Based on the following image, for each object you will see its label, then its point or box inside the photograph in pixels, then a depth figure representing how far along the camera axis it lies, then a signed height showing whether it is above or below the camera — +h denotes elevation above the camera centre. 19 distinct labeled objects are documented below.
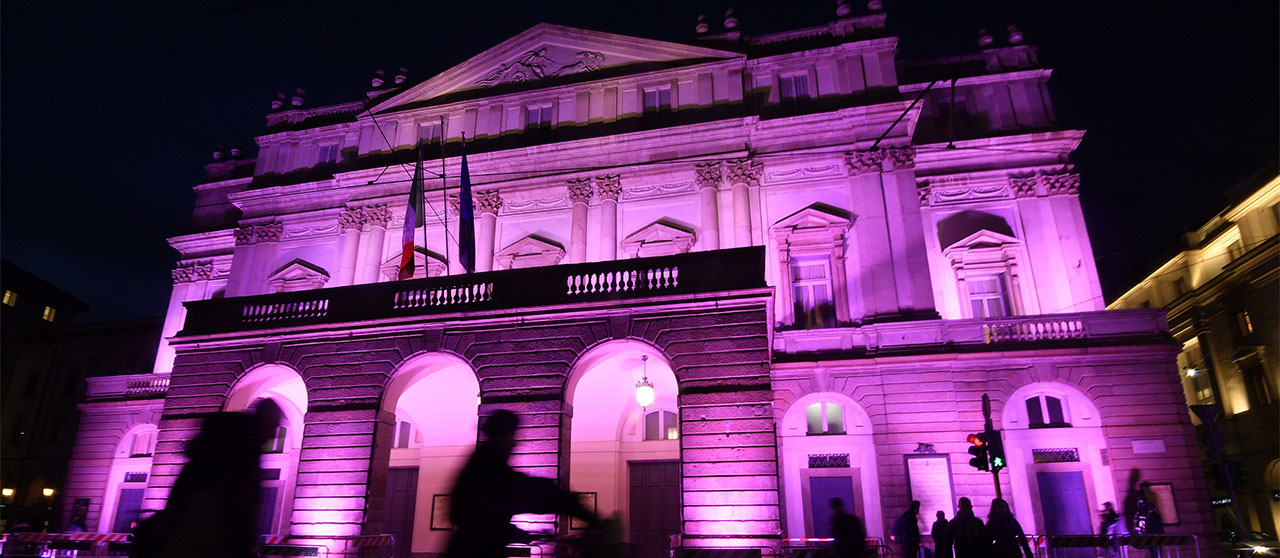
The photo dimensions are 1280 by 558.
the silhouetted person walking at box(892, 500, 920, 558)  14.09 -0.09
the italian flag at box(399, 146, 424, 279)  18.48 +7.68
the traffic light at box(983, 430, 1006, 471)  13.26 +1.29
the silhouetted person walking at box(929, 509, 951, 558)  13.89 -0.22
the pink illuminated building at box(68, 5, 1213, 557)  14.48 +4.91
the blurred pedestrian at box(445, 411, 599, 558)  4.75 +0.17
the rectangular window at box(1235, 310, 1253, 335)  27.93 +7.46
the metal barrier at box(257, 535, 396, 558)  14.01 -0.29
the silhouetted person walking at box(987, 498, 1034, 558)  12.50 -0.09
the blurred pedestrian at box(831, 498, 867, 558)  9.24 -0.10
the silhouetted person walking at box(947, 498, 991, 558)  12.48 -0.12
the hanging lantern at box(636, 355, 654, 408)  16.27 +2.90
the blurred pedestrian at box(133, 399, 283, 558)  5.00 +0.21
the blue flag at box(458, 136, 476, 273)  18.28 +7.34
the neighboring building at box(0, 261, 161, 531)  37.94 +7.58
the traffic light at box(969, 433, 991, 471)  13.48 +1.33
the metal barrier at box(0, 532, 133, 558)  15.73 -0.23
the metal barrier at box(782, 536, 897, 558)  14.92 -0.40
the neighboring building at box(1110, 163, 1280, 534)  26.59 +7.58
